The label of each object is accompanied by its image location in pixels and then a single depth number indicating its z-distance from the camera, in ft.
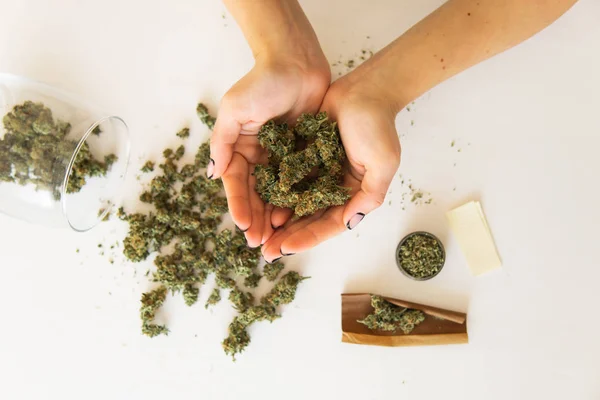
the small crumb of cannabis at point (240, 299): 2.02
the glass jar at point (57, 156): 1.89
